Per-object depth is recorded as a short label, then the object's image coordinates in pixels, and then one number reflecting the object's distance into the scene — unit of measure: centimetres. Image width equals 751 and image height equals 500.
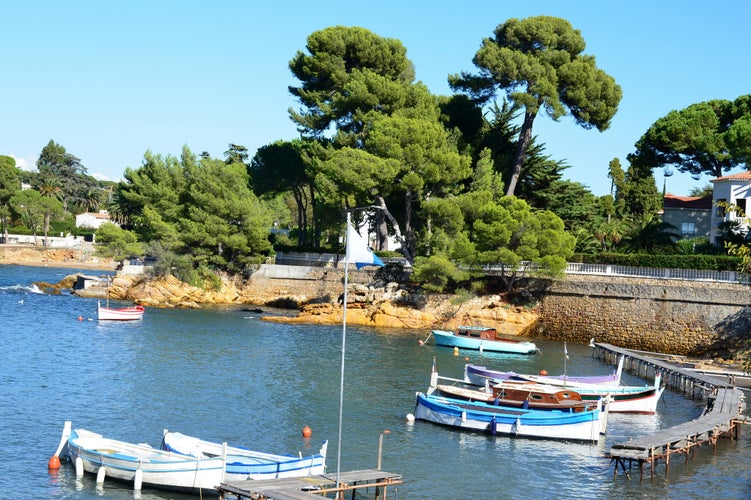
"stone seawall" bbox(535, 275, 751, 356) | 5750
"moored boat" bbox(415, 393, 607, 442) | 3450
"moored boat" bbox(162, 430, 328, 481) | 2598
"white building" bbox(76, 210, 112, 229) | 15888
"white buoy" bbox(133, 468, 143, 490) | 2653
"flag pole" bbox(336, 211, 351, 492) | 2412
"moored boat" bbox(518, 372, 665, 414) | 4000
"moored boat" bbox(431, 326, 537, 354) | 5759
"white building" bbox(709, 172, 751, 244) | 6844
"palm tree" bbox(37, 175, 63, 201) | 15712
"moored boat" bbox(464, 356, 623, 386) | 4296
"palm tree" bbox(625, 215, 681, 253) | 7025
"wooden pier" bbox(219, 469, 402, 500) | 2348
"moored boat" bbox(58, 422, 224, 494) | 2606
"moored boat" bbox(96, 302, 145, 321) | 6556
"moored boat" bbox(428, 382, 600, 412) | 3647
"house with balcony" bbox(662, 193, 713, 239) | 7544
